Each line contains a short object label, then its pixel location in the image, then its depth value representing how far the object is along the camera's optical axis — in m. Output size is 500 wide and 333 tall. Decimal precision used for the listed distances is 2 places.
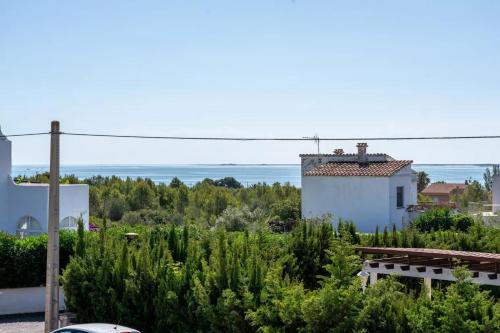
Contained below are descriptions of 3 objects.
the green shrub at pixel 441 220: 37.41
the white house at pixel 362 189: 41.38
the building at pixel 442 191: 106.76
